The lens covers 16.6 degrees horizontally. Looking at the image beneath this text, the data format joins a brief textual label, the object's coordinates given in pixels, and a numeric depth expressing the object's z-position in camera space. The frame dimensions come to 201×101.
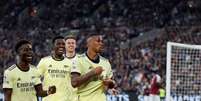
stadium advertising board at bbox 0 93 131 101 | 20.88
